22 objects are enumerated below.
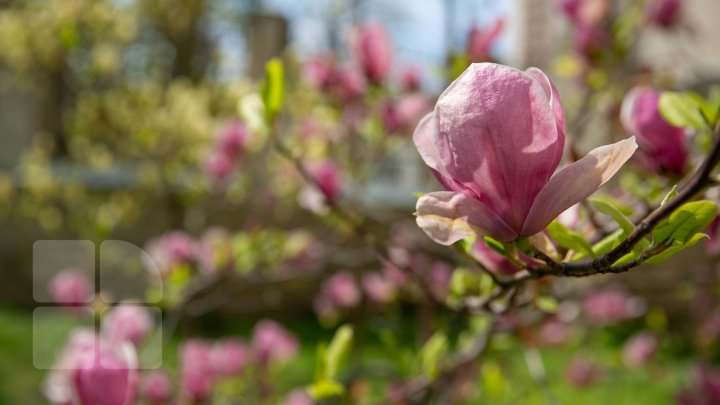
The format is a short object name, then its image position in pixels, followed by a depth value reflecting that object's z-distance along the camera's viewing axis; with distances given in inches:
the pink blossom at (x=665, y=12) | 49.6
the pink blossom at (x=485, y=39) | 34.8
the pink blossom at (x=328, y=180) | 33.3
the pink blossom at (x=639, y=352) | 75.6
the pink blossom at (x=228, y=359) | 57.7
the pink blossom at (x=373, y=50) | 38.7
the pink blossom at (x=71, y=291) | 55.9
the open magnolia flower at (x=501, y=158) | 12.2
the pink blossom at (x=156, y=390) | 45.5
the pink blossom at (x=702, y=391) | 42.4
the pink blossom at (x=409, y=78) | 53.4
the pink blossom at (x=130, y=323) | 38.4
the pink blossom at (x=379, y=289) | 61.9
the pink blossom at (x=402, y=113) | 51.1
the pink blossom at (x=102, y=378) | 22.2
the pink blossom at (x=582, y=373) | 87.5
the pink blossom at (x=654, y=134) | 21.1
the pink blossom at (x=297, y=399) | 58.4
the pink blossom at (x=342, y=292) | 71.1
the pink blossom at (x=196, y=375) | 43.6
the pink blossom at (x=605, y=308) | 76.3
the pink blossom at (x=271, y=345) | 64.0
